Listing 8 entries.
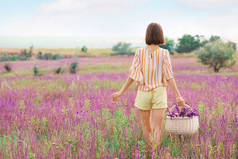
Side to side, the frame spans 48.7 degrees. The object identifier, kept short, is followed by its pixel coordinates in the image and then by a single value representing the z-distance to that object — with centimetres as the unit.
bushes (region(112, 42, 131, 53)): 10741
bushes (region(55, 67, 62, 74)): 2044
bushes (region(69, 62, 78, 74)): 2178
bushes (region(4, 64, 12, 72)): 2492
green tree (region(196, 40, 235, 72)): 2328
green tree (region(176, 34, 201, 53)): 7188
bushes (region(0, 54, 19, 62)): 3956
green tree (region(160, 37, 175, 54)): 7241
